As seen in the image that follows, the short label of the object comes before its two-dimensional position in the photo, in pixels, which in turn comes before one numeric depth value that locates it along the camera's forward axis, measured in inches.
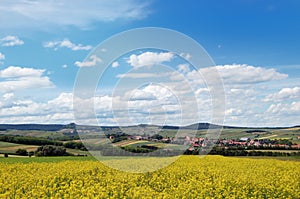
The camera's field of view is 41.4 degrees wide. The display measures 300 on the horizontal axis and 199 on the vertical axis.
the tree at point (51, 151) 1945.1
